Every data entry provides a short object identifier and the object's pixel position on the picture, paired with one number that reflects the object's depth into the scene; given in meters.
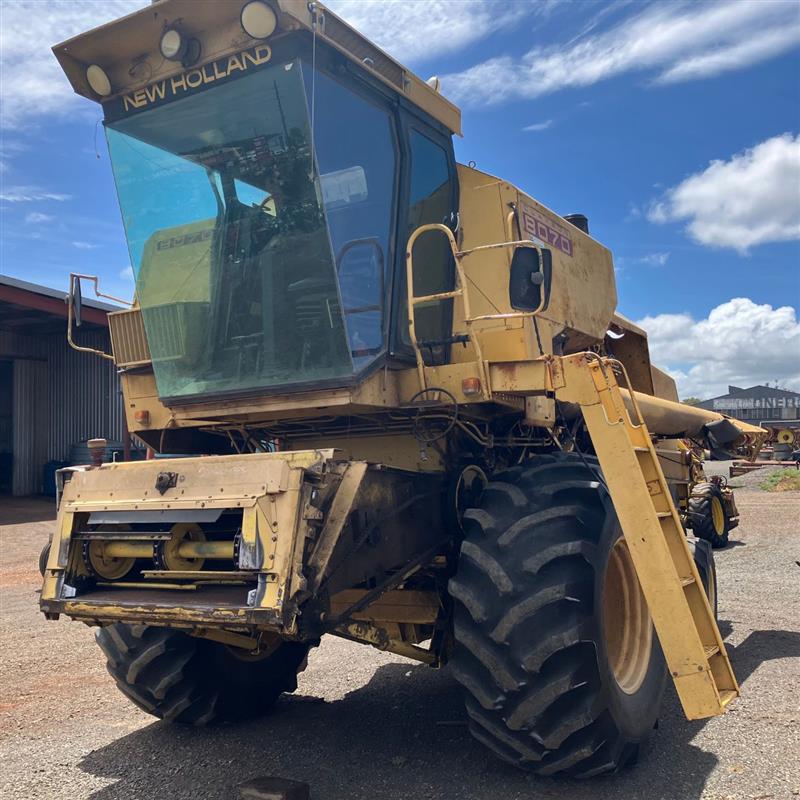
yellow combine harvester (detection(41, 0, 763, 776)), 3.79
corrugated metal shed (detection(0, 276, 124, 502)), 23.22
